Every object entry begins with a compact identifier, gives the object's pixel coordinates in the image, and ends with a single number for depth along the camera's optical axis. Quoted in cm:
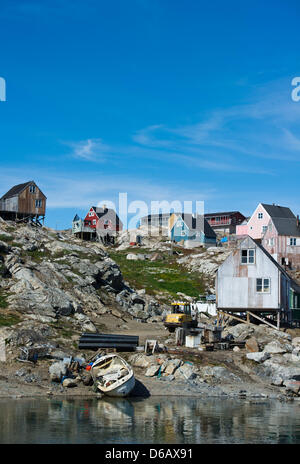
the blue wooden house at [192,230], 10894
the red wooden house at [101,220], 11319
